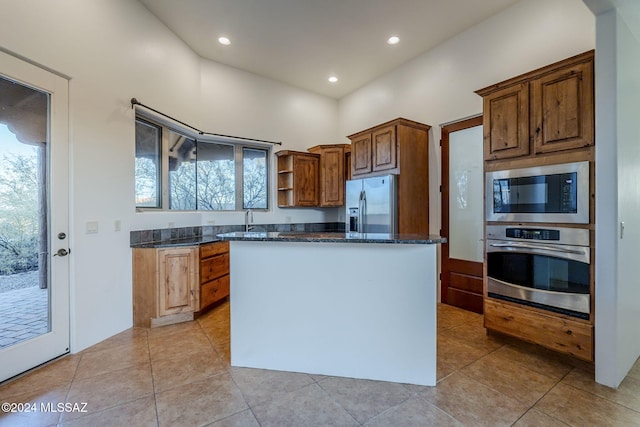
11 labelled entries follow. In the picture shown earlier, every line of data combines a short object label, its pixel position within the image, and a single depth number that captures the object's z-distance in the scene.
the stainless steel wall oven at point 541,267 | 2.17
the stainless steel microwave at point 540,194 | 2.15
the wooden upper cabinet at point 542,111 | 2.14
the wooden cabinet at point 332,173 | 5.00
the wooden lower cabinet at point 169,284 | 3.10
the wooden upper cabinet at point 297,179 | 4.91
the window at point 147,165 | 3.45
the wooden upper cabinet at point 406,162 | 3.74
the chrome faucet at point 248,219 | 4.50
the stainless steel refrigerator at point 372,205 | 3.73
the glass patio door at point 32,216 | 2.10
